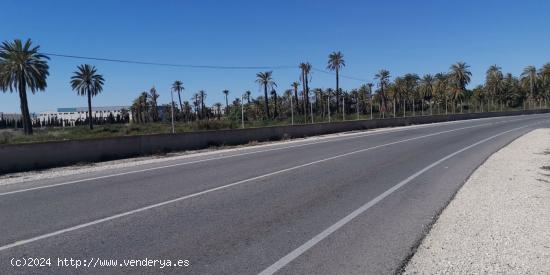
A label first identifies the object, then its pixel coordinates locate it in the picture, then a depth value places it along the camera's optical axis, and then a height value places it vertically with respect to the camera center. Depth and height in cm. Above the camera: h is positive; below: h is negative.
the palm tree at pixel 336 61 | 8281 +912
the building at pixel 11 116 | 17188 +477
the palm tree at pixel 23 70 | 5459 +675
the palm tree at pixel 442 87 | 11321 +514
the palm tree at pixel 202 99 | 14612 +654
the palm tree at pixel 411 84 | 11126 +607
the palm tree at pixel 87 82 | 7888 +733
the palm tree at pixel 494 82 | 11625 +572
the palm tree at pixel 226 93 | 13575 +733
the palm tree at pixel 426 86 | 11875 +580
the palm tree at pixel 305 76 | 8106 +672
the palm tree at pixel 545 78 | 11712 +641
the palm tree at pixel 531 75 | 11109 +703
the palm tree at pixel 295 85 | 10625 +665
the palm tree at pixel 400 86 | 10988 +560
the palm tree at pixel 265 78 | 9981 +815
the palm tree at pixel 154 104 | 13054 +513
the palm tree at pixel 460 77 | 10781 +686
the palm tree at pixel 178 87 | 12138 +871
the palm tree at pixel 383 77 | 9881 +712
